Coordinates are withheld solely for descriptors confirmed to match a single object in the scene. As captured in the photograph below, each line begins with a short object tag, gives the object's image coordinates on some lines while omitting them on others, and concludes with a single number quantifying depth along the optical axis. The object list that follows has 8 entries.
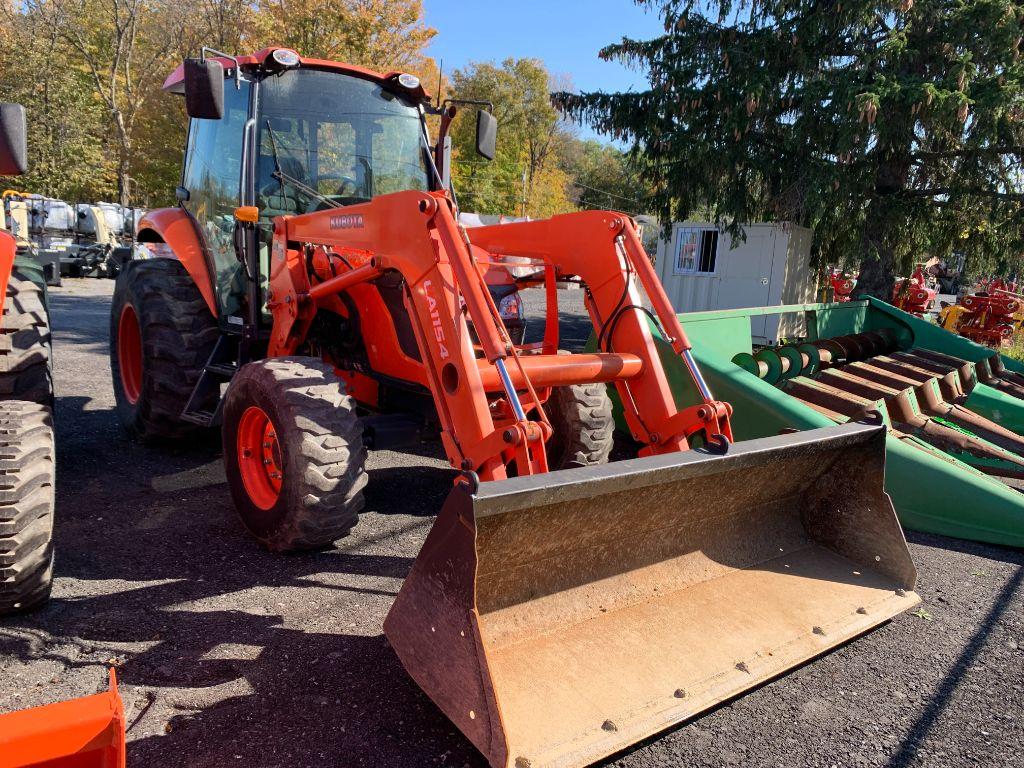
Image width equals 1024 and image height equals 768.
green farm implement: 4.44
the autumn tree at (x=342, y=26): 21.39
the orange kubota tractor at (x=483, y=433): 2.47
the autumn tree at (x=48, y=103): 25.50
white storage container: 12.53
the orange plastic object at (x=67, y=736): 1.49
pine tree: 8.81
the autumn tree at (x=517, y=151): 35.81
